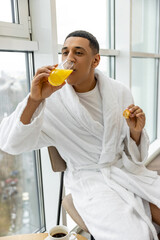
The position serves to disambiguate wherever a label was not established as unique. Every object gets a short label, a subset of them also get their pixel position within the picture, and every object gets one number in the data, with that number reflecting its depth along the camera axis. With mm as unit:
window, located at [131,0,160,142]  2590
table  901
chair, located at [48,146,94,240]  1263
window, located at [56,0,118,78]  1650
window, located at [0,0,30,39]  1282
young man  1041
